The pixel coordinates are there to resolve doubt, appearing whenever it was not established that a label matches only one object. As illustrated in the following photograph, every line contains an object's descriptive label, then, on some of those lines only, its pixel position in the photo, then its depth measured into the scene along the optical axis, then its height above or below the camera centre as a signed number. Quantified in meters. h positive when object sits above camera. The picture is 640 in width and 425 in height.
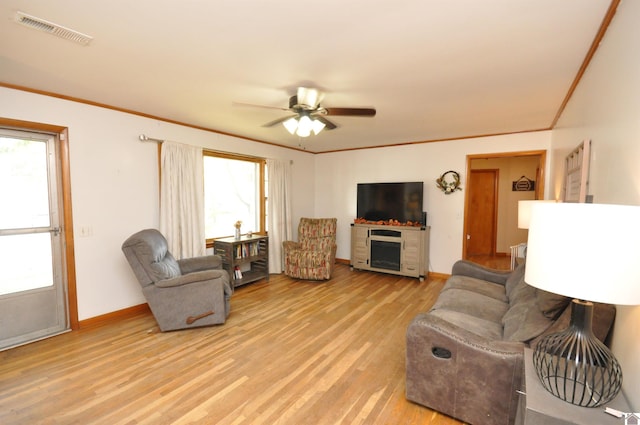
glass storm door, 2.75 -0.44
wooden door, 7.04 -0.34
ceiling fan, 2.58 +0.80
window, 4.56 +0.09
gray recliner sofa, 1.64 -0.97
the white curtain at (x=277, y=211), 5.31 -0.24
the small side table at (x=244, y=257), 4.32 -0.94
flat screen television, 5.12 -0.04
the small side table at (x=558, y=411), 1.07 -0.83
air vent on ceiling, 1.68 +1.06
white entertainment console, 4.93 -0.91
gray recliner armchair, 2.92 -0.95
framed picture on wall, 2.00 +0.20
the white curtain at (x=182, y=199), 3.76 +0.00
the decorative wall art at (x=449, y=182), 4.90 +0.29
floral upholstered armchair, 4.87 -0.93
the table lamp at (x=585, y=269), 0.90 -0.24
